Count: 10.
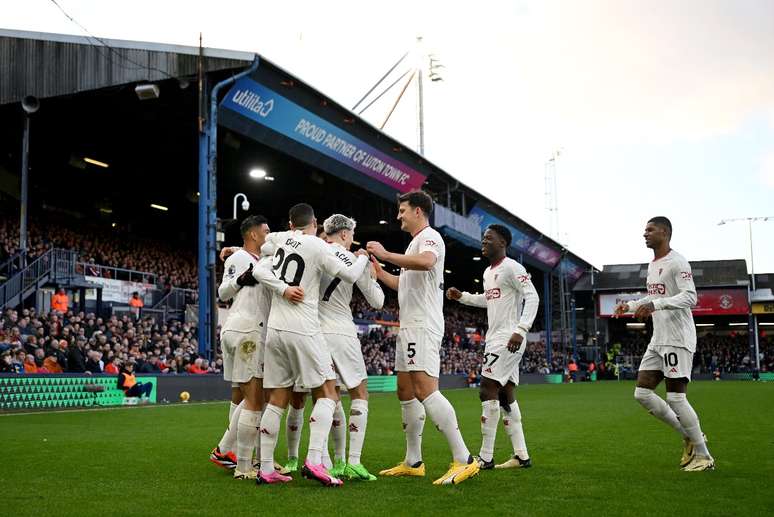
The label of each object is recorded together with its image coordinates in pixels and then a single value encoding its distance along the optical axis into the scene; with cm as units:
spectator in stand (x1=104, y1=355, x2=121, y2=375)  2041
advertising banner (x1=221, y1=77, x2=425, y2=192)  2427
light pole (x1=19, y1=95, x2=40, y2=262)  2369
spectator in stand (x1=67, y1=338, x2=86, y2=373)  1922
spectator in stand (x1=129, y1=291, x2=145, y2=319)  2925
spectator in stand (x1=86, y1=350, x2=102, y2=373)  1986
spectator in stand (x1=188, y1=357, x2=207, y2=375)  2230
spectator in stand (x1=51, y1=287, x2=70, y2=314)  2422
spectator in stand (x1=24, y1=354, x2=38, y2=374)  1858
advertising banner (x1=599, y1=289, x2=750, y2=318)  6438
